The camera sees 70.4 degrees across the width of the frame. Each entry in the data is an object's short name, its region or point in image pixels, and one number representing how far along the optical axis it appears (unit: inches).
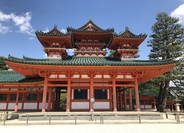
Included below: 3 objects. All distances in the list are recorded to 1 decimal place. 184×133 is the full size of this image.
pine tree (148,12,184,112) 1078.5
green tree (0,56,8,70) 1699.3
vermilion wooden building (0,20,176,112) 550.9
